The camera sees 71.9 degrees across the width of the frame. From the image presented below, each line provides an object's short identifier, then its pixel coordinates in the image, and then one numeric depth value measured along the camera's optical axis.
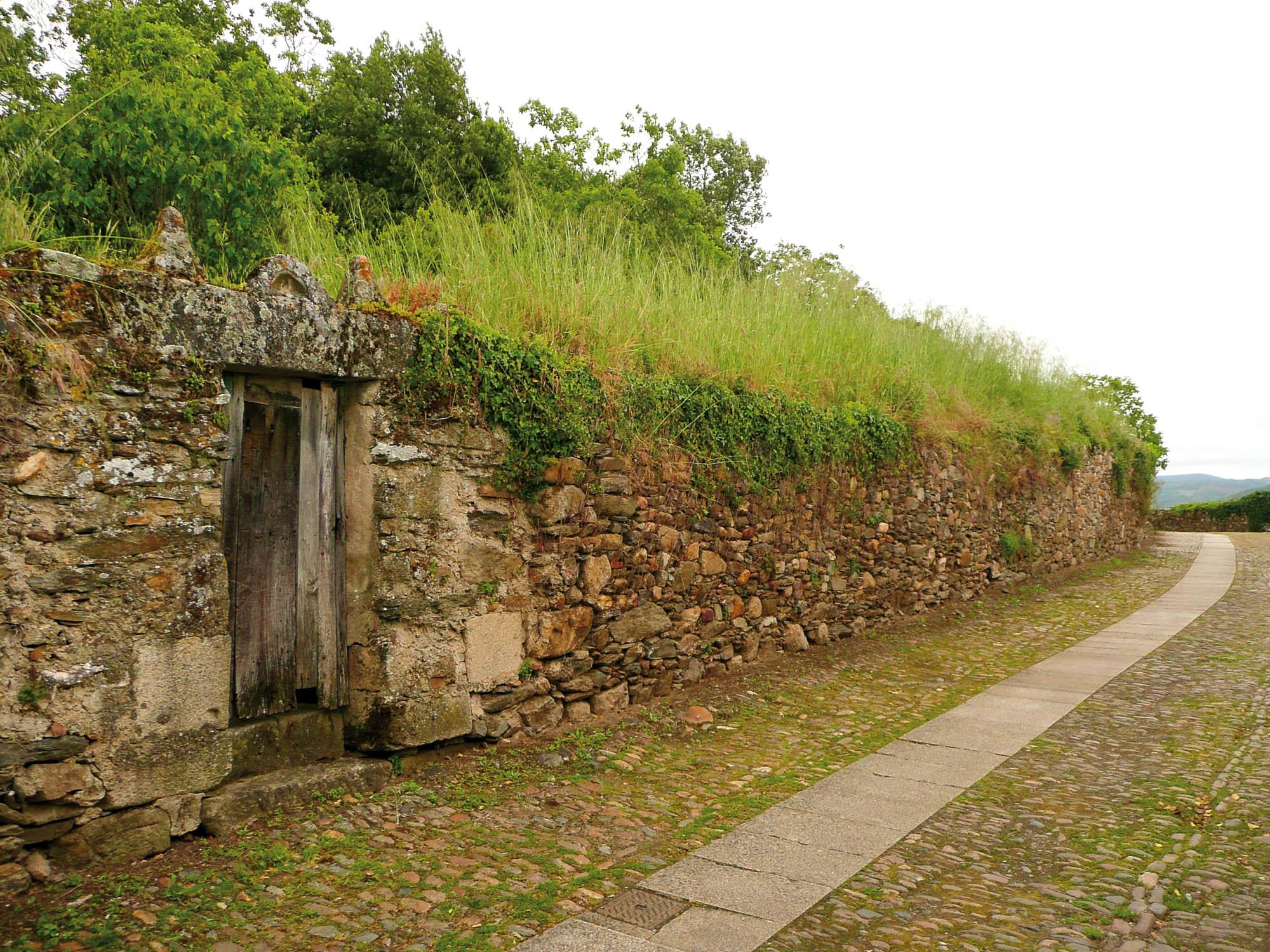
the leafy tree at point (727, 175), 30.33
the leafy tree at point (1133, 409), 38.22
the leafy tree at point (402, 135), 13.90
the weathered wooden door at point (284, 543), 4.53
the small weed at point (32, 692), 3.51
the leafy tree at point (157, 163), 7.34
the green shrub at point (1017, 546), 12.98
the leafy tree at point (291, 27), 20.64
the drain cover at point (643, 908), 3.66
